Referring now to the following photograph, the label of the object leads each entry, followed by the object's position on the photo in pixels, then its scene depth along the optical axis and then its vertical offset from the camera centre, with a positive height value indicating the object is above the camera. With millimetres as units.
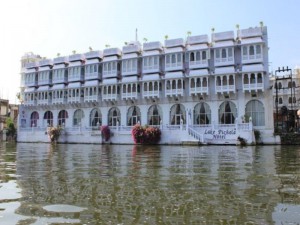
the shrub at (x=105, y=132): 42969 -106
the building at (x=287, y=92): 57275 +6840
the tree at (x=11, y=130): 56938 +363
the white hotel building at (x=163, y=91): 39562 +5560
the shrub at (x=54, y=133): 46219 -191
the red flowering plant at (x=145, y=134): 38812 -442
